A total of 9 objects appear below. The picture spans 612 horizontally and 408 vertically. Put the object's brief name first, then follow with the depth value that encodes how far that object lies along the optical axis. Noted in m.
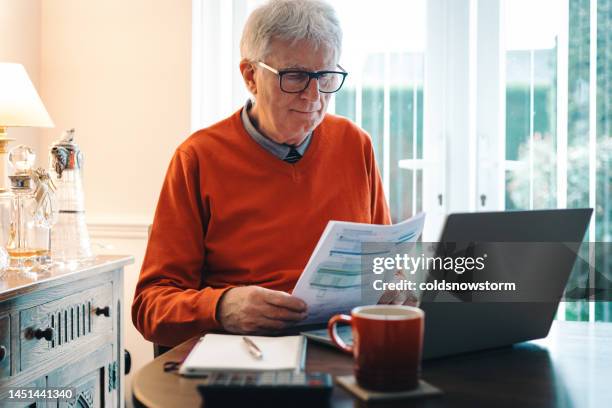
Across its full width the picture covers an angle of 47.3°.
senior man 1.47
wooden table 0.80
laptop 0.92
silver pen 0.90
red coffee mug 0.78
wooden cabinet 1.60
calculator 0.76
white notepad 0.86
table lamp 2.20
